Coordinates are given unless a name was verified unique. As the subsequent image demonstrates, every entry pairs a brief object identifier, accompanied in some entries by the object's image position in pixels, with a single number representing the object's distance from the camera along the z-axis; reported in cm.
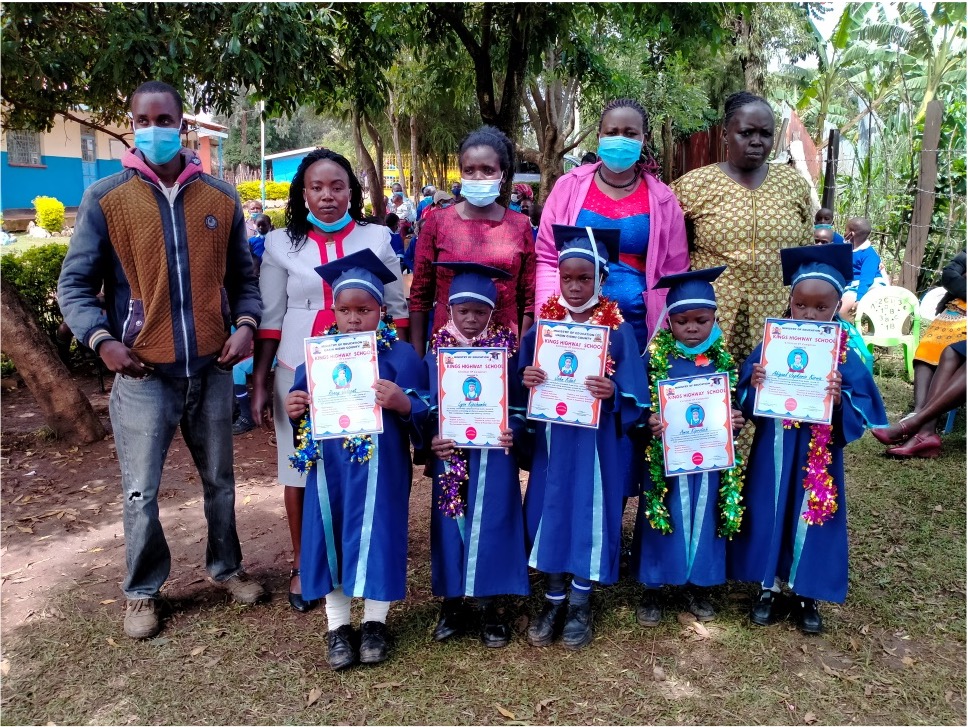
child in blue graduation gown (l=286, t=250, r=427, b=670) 338
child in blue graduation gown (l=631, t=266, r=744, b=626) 360
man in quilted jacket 349
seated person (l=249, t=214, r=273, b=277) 1152
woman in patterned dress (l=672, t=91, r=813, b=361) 391
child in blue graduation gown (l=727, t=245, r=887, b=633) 349
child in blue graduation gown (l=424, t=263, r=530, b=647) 353
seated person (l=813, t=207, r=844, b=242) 874
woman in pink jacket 382
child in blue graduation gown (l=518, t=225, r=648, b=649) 346
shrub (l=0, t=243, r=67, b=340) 864
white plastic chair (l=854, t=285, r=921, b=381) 829
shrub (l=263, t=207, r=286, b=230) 2732
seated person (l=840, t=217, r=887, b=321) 859
